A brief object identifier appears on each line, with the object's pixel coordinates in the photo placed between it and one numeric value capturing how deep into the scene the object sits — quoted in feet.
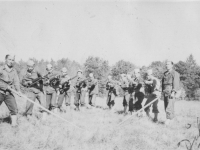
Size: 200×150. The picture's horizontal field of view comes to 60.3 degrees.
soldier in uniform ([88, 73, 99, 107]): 32.32
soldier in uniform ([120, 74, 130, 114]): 25.25
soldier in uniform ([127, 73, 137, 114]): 24.18
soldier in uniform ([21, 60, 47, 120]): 19.65
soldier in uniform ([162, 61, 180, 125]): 18.51
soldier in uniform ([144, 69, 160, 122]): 21.44
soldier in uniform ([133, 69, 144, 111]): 24.13
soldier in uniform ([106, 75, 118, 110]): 31.73
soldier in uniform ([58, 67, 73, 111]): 25.73
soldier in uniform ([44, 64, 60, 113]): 21.74
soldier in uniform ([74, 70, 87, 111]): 29.32
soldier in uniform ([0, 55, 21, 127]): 16.33
